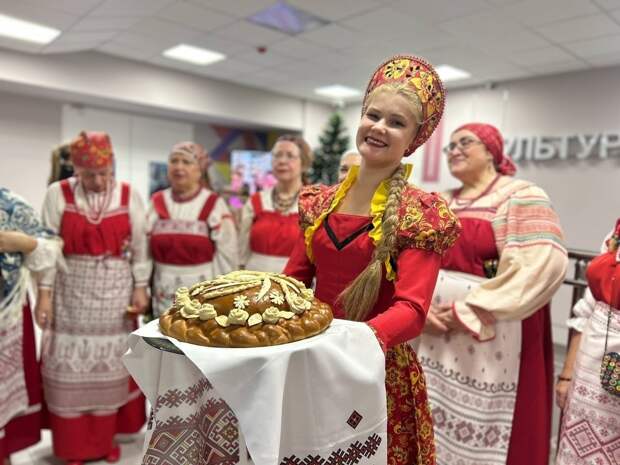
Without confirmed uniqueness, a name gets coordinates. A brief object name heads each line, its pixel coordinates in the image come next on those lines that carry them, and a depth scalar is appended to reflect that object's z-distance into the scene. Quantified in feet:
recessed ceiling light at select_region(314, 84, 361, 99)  27.99
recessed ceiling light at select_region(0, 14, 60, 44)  17.06
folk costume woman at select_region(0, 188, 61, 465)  7.51
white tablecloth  2.98
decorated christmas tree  26.89
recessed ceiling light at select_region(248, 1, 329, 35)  16.61
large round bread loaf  3.22
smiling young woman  4.02
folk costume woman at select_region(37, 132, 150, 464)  8.64
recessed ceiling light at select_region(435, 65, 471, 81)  22.56
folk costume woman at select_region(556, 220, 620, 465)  5.13
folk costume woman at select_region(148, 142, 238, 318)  9.59
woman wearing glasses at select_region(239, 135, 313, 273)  9.77
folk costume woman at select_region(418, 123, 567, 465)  6.34
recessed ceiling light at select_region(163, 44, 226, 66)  21.79
